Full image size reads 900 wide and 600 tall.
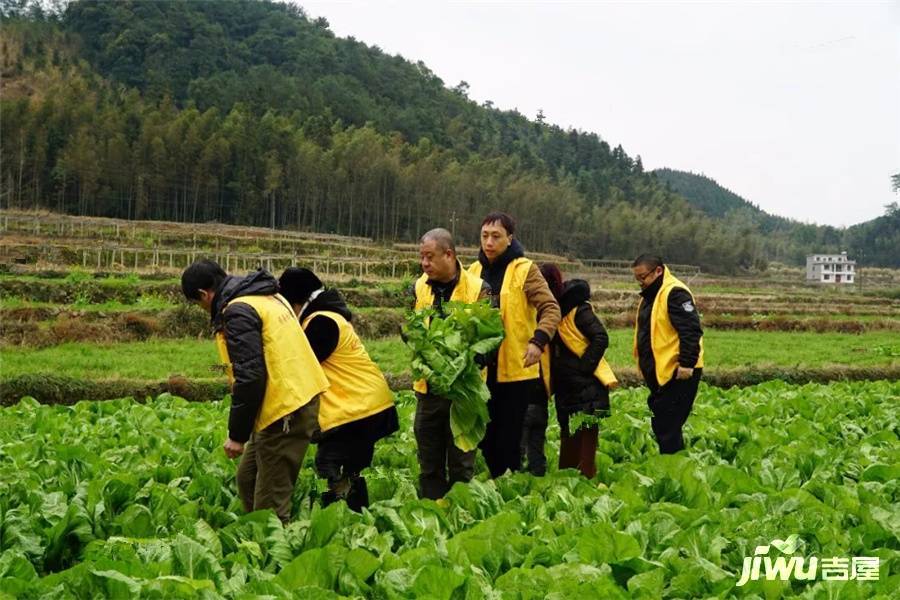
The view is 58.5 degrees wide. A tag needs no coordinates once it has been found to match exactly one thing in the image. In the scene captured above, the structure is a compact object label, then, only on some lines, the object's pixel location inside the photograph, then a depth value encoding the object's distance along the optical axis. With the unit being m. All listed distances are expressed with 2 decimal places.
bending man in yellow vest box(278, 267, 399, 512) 4.78
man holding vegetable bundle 4.90
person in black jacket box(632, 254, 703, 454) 5.97
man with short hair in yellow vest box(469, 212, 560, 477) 5.14
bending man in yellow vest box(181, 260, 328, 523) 4.09
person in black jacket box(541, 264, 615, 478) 6.07
